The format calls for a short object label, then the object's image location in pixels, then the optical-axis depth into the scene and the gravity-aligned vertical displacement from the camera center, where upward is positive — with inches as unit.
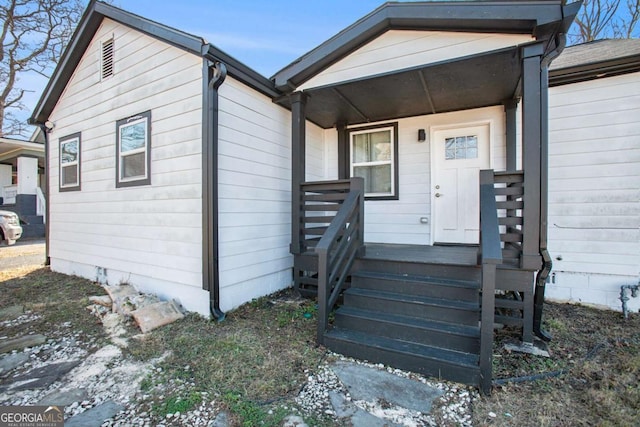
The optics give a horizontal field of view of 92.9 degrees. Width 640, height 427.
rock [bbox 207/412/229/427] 73.7 -52.3
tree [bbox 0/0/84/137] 495.2 +292.1
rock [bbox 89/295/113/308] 153.3 -46.9
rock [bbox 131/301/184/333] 128.5 -47.0
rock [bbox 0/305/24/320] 142.7 -50.0
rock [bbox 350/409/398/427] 74.3 -52.8
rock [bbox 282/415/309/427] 73.6 -52.3
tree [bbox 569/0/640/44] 354.9 +229.3
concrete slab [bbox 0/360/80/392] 91.4 -53.2
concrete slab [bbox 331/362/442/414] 83.3 -52.6
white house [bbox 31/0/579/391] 114.1 +23.4
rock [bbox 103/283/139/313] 145.3 -43.7
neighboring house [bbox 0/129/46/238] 421.4 +27.0
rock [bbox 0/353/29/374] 101.7 -53.0
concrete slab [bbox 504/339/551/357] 107.9 -50.9
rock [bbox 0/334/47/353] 113.5 -51.2
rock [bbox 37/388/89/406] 83.4 -52.9
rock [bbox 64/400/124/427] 75.0 -52.9
